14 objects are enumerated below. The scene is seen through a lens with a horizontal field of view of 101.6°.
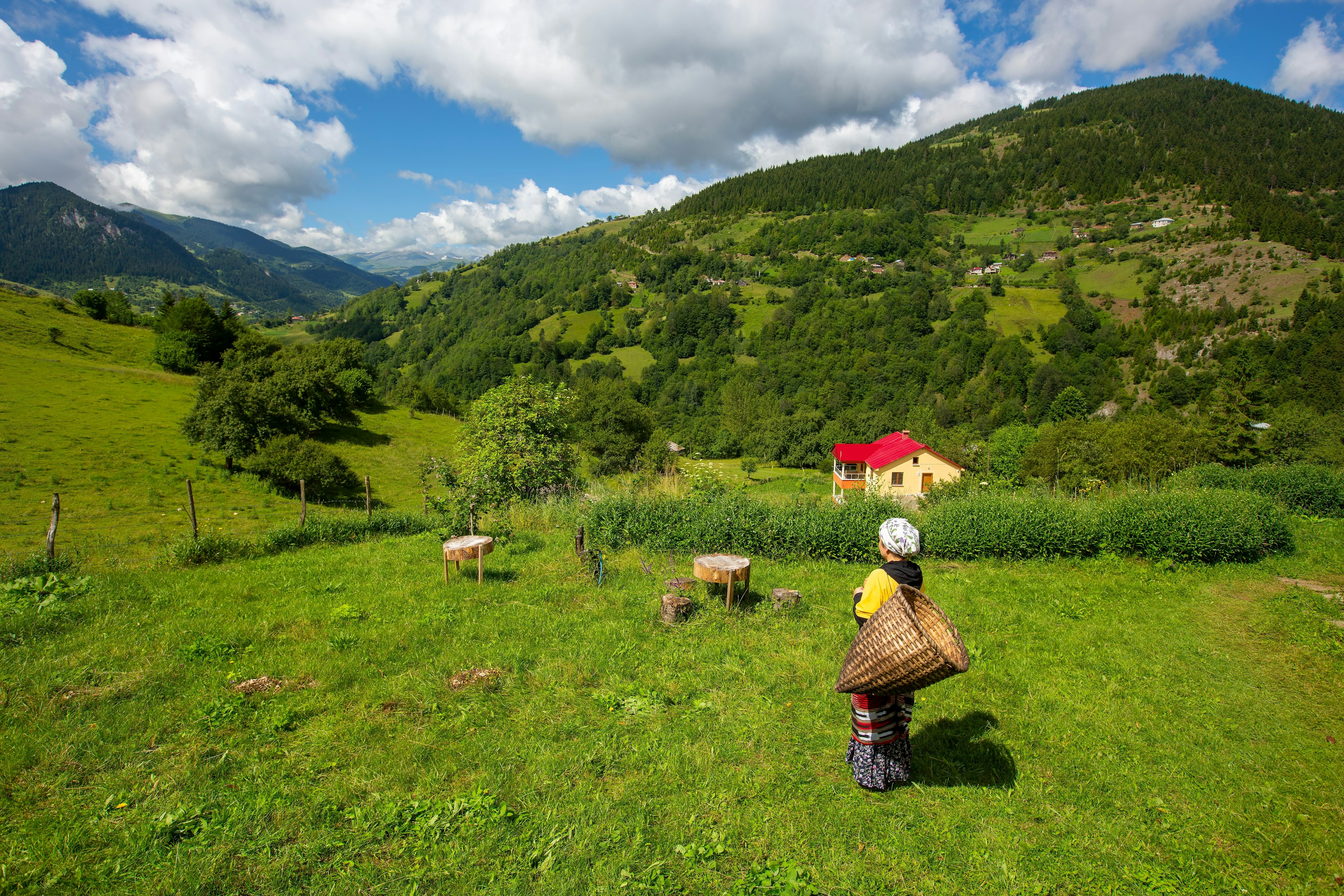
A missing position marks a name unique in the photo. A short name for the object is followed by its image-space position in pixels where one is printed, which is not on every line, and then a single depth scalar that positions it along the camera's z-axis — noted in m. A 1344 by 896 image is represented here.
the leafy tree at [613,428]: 54.72
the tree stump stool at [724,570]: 7.80
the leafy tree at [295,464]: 27.44
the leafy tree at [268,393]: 27.94
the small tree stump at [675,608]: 7.54
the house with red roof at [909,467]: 44.00
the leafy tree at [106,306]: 51.34
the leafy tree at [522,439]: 16.58
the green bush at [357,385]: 47.44
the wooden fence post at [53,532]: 8.61
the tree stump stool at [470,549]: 8.55
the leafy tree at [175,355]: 43.06
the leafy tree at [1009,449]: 51.91
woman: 4.06
